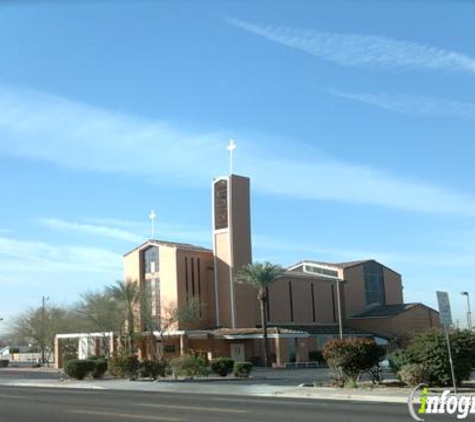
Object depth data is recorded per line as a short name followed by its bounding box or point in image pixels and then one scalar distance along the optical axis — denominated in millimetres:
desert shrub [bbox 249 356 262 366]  63906
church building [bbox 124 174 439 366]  64438
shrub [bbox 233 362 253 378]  40531
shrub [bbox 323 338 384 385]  27750
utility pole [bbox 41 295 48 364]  84062
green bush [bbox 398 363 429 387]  25562
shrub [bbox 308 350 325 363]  65250
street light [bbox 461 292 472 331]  82875
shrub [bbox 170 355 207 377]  38781
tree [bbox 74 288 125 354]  63656
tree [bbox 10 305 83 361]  80300
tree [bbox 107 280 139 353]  62188
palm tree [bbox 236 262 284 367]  61188
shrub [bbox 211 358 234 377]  40844
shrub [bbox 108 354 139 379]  40156
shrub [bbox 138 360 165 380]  40000
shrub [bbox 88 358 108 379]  40906
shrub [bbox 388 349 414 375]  26594
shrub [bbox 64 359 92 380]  40094
